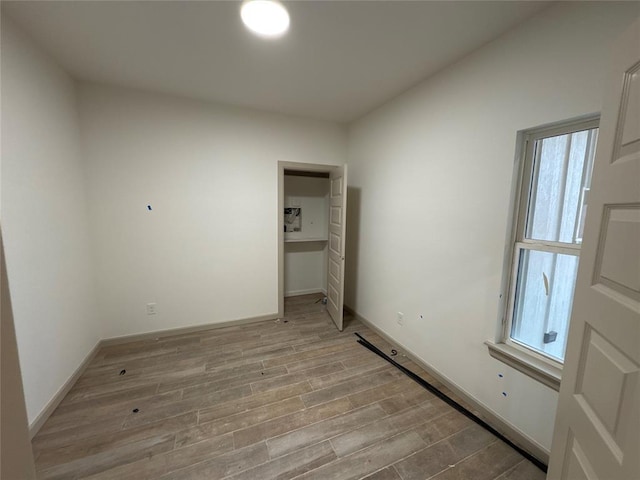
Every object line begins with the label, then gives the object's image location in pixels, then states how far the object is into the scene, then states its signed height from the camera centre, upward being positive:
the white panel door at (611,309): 0.68 -0.28
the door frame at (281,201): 3.11 +0.13
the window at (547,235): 1.41 -0.11
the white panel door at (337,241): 2.97 -0.37
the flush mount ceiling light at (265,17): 1.43 +1.18
